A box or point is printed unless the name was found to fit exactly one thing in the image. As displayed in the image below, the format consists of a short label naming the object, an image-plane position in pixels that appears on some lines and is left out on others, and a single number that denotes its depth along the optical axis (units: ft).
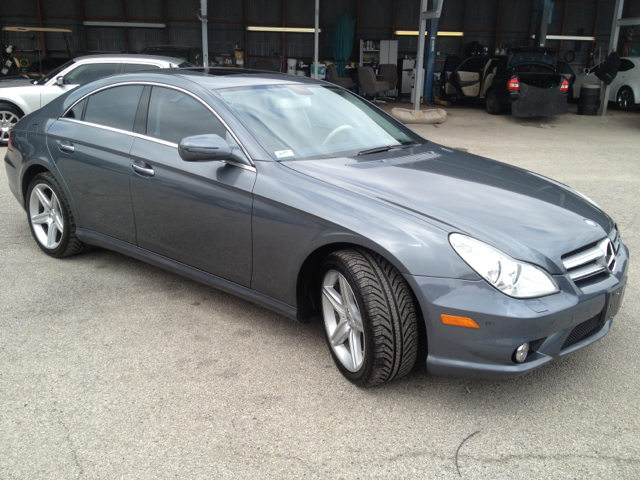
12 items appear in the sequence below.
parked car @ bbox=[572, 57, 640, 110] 53.11
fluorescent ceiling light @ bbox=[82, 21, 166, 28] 71.72
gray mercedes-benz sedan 8.28
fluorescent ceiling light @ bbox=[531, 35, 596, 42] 77.18
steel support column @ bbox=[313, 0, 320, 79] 55.91
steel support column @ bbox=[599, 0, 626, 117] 51.01
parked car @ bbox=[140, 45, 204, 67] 41.16
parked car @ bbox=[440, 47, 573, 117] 44.93
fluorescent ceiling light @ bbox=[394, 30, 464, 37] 75.41
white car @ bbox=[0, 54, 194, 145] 30.99
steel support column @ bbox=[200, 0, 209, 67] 49.52
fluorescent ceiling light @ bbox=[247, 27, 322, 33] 72.74
